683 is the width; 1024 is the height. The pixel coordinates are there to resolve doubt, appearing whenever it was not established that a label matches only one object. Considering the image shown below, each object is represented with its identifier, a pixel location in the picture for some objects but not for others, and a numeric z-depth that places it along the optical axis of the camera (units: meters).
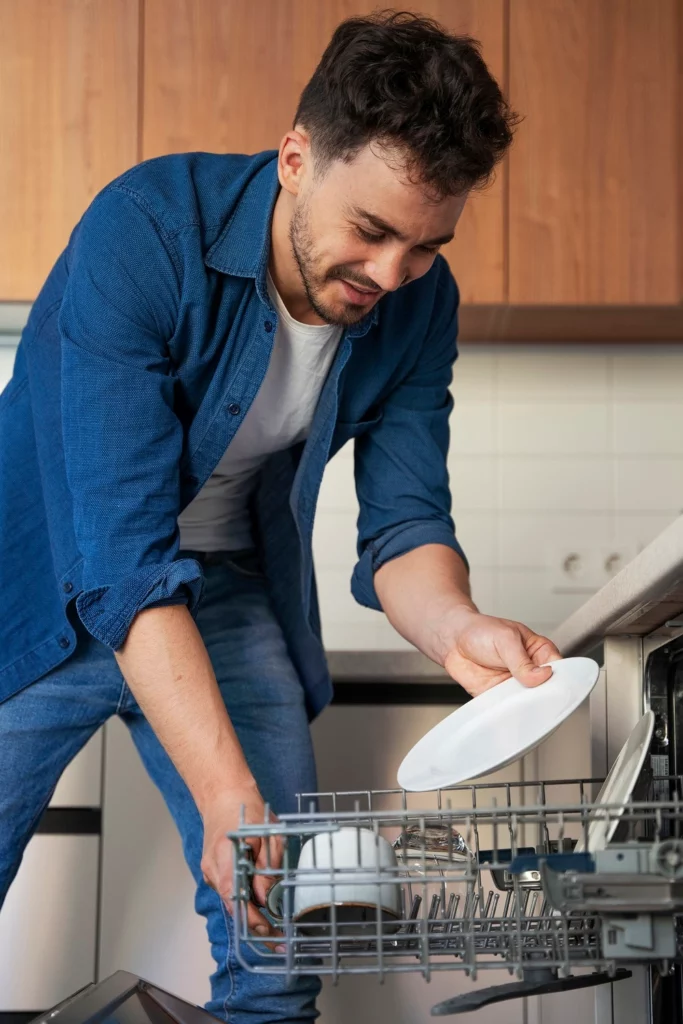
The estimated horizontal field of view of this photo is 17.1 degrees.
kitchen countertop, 1.68
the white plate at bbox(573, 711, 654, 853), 1.53
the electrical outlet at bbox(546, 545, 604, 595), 3.09
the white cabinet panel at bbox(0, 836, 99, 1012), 2.36
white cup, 1.56
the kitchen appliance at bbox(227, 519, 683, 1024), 1.49
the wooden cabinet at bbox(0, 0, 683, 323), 2.82
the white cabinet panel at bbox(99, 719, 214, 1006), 2.35
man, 1.81
